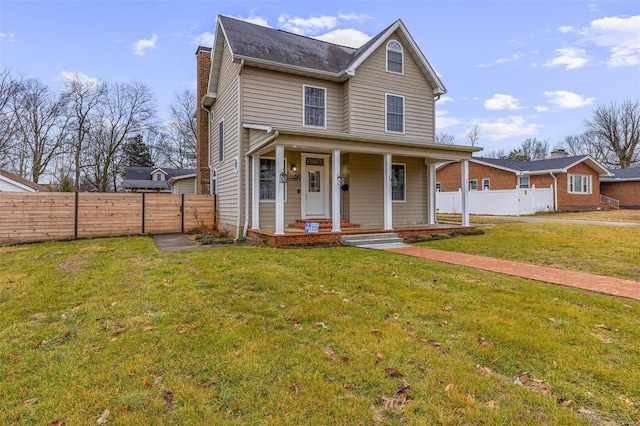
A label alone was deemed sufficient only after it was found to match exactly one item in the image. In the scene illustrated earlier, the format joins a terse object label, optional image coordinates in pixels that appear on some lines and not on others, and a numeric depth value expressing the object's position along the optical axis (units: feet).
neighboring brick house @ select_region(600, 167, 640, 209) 95.40
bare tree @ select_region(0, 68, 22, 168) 93.04
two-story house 34.83
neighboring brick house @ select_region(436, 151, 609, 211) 78.89
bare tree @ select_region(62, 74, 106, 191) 103.34
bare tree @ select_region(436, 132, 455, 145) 175.83
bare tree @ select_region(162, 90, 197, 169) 120.98
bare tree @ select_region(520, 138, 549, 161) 187.01
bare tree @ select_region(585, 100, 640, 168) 135.33
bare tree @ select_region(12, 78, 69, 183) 97.71
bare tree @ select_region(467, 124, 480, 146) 163.04
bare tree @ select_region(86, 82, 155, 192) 108.88
